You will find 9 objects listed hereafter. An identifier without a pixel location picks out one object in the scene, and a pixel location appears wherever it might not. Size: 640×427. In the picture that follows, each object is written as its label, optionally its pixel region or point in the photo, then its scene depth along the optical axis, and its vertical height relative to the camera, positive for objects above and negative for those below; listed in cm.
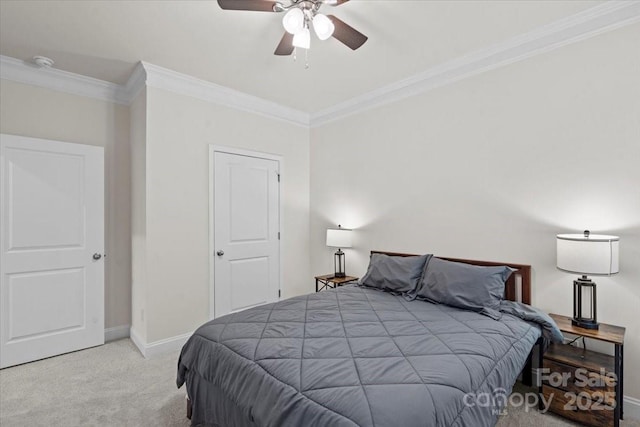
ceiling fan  174 +115
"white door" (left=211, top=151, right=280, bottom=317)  347 -22
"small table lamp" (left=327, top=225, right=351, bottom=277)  368 -31
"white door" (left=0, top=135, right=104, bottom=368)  275 -34
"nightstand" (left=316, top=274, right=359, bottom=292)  360 -79
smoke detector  269 +133
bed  122 -72
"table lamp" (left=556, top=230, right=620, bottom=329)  190 -30
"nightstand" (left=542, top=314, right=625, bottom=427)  184 -103
